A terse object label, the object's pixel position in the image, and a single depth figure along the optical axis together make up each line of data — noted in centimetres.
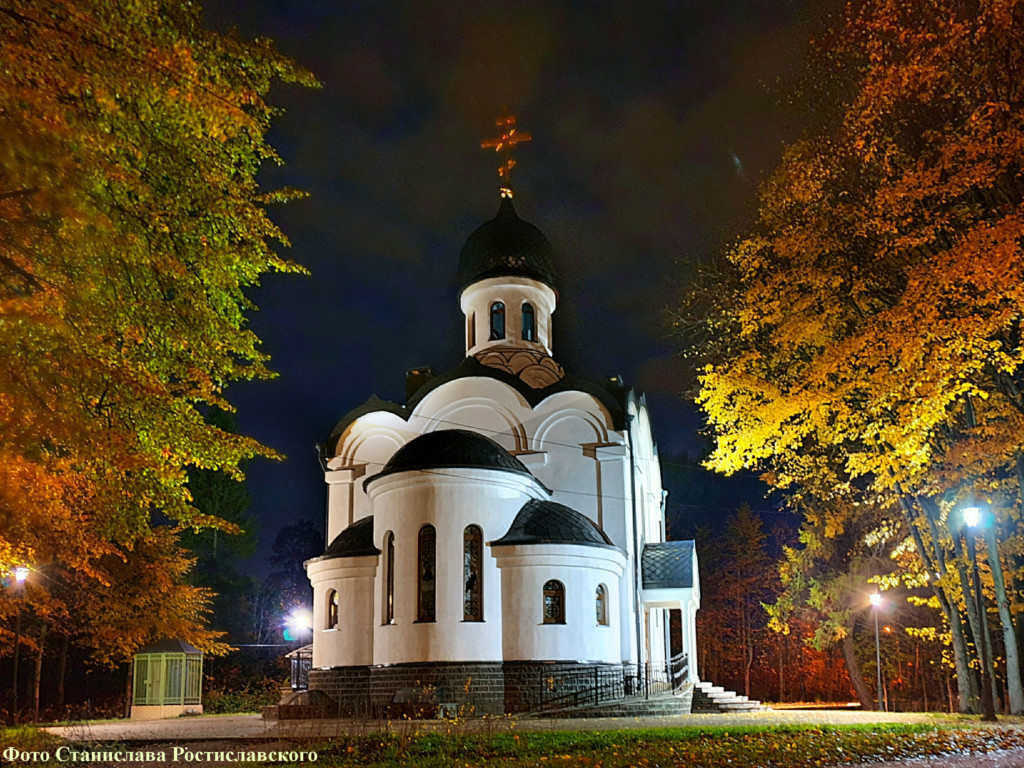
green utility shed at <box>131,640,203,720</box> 2522
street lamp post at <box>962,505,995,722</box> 1472
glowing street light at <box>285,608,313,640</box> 3509
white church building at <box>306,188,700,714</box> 1997
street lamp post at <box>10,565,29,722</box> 1723
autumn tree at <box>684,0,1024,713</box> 1015
